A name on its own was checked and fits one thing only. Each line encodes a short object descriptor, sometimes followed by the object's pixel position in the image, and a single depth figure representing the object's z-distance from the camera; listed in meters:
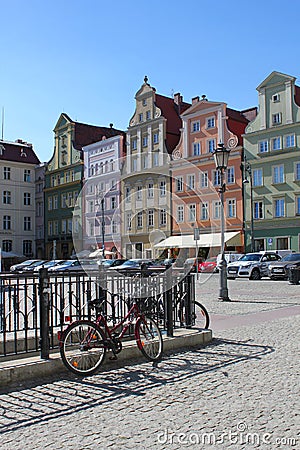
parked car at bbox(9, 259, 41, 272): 47.67
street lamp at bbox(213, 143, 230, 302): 18.12
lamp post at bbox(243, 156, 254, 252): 44.58
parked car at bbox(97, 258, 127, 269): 39.80
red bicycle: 7.22
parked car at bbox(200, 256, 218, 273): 39.31
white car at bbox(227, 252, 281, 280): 32.97
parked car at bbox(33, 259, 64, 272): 45.25
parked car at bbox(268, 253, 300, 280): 31.00
